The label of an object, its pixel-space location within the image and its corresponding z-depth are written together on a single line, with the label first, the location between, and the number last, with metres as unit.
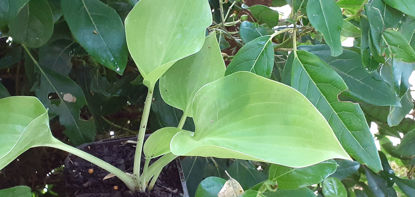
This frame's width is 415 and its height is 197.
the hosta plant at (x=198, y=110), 0.34
